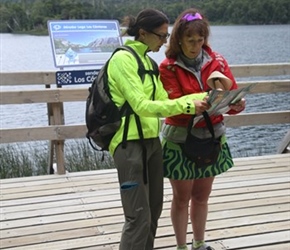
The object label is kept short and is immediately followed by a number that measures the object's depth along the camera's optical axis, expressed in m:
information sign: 4.59
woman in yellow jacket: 2.01
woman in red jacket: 2.24
